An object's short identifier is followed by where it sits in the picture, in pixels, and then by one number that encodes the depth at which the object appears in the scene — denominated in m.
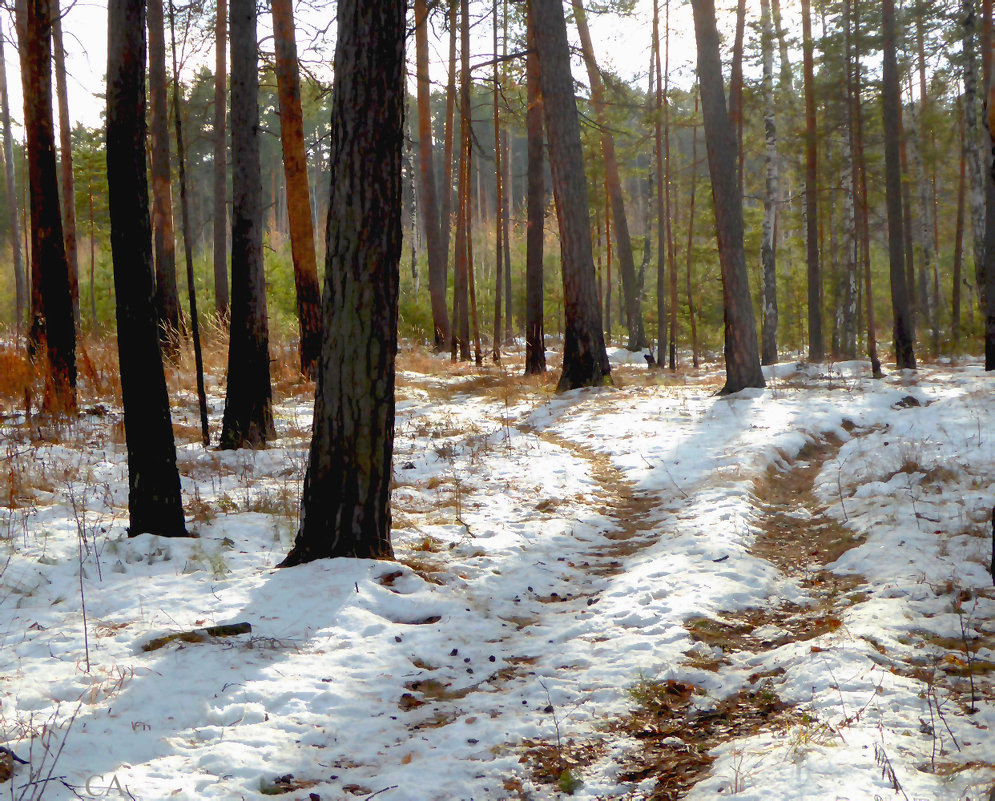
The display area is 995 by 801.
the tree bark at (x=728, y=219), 11.60
